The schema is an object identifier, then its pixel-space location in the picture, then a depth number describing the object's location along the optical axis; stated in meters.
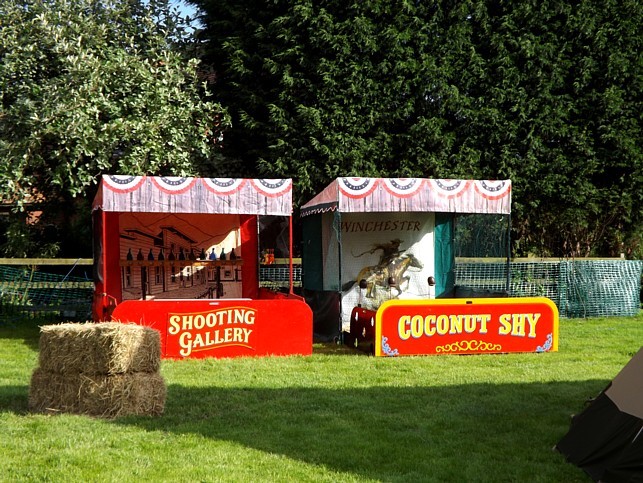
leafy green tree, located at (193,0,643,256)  18.22
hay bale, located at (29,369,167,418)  8.13
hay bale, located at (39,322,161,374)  8.07
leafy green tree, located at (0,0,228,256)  16.59
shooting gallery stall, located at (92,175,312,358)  11.98
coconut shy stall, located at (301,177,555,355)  12.40
